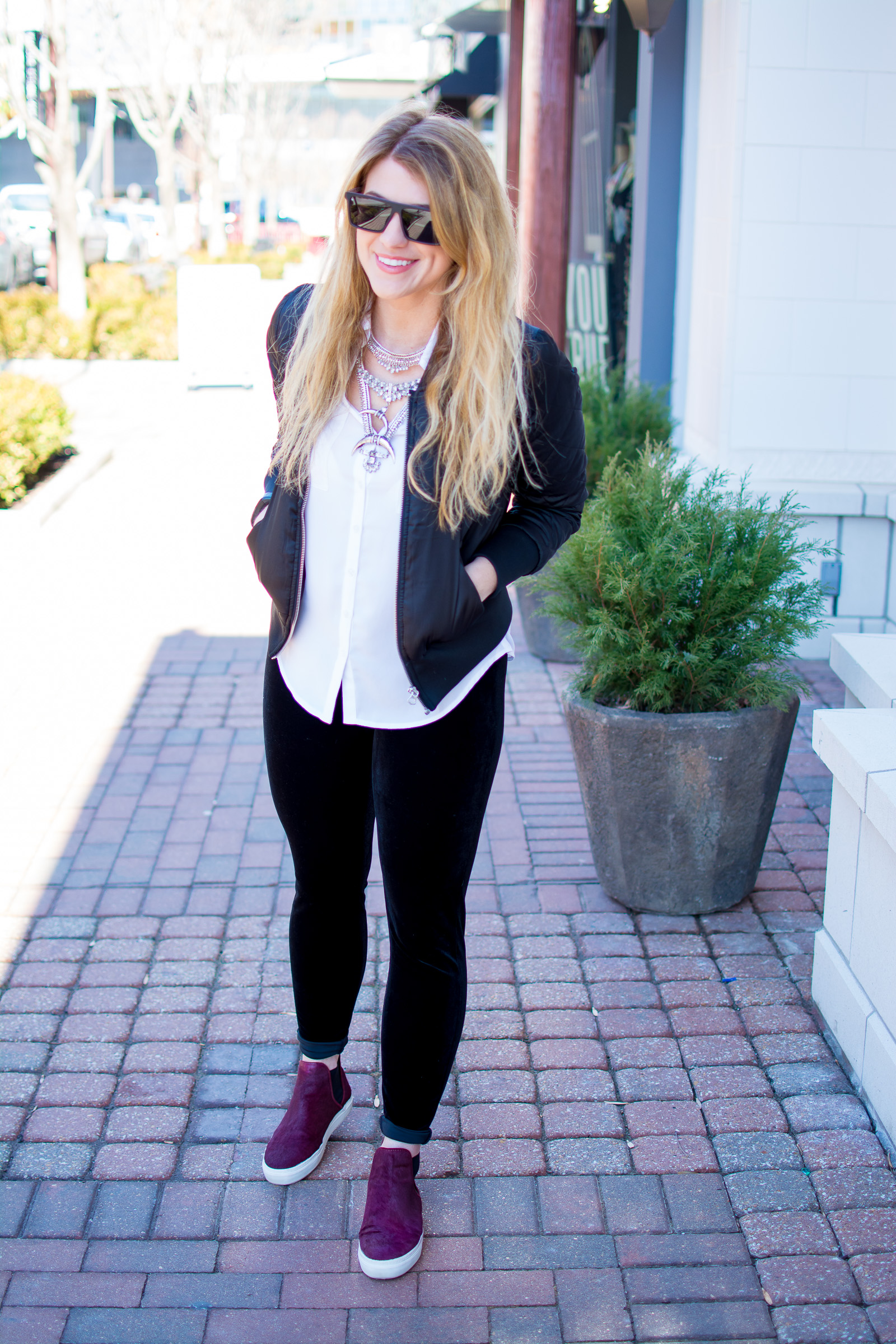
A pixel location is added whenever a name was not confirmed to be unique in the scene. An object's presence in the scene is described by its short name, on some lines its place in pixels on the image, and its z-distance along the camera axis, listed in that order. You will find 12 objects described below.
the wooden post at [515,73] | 9.55
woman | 2.05
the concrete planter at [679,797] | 3.36
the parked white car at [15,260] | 21.55
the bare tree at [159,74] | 19.73
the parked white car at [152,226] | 34.69
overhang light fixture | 5.18
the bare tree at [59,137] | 14.68
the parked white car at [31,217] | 25.69
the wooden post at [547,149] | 5.58
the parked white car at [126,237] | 31.17
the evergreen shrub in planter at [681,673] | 3.33
